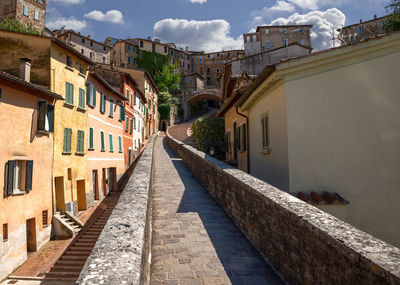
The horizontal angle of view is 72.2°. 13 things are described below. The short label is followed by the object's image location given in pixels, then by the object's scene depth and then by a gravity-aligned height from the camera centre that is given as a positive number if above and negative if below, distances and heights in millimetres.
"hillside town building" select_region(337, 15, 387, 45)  47531 +21912
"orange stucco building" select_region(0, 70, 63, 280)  12195 -596
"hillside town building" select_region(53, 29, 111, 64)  50969 +21580
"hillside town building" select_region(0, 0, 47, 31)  40406 +22054
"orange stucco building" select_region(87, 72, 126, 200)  21125 +1611
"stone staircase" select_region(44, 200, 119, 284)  12252 -5119
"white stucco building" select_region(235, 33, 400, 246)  7488 +760
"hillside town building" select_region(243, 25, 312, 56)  53203 +22696
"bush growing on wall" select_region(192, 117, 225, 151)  23672 +1859
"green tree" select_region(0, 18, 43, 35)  30006 +14942
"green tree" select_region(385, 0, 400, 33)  23891 +11418
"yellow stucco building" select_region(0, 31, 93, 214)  16422 +4158
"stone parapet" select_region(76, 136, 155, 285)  2240 -959
